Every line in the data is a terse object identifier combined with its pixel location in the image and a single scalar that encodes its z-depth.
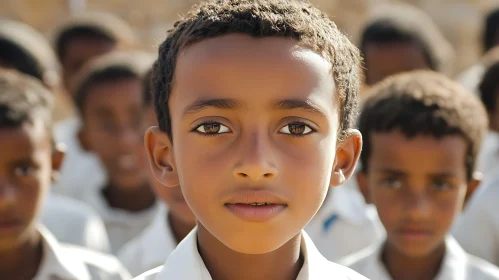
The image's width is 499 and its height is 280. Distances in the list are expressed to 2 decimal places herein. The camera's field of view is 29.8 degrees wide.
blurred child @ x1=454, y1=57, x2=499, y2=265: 3.65
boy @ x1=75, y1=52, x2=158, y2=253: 4.64
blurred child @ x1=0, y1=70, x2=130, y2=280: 3.09
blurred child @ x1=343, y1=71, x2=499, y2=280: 3.00
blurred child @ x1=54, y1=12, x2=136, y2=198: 6.40
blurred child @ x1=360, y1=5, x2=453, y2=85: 5.26
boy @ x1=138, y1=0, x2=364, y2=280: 1.93
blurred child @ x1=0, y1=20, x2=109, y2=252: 4.00
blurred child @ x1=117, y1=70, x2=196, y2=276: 3.40
